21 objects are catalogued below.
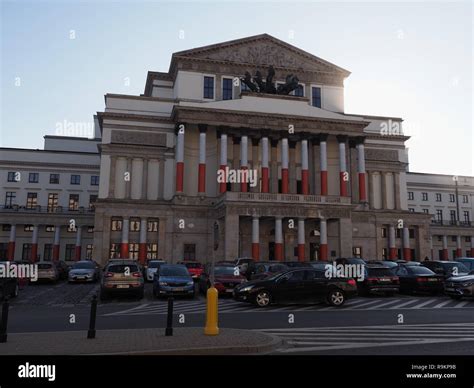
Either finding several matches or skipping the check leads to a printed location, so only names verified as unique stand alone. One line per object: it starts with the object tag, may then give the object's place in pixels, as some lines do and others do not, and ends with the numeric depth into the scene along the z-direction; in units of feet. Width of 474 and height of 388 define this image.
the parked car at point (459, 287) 69.41
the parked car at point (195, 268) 96.99
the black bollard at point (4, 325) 31.55
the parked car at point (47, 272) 95.91
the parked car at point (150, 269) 100.36
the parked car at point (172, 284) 69.62
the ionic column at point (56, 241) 192.03
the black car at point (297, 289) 59.88
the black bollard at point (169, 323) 34.27
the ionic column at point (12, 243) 190.19
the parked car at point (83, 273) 97.71
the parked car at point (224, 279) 72.33
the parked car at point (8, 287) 65.82
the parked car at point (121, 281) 67.21
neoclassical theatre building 151.94
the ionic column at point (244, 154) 159.93
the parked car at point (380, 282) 75.20
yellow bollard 34.91
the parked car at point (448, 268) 87.97
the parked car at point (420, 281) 77.36
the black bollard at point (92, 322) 32.94
